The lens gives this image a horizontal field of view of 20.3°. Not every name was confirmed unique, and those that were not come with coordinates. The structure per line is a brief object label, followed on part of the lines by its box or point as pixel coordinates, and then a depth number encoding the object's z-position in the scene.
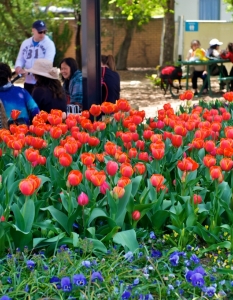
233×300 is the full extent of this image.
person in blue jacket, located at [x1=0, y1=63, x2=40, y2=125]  6.10
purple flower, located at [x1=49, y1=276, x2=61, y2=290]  2.64
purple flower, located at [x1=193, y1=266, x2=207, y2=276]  2.65
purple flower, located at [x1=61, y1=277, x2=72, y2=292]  2.54
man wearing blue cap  8.28
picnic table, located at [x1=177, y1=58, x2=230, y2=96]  15.38
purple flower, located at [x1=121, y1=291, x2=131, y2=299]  2.51
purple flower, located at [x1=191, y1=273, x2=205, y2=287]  2.58
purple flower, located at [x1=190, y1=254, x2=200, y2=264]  2.83
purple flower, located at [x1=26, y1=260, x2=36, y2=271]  2.75
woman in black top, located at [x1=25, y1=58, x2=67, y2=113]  6.77
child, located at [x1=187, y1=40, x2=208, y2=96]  16.50
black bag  15.94
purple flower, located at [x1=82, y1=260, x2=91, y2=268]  2.72
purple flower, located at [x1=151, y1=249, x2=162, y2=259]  2.98
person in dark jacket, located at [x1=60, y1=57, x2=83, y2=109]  7.66
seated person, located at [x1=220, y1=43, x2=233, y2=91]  15.74
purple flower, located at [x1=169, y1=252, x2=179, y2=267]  2.82
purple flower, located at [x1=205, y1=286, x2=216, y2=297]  2.57
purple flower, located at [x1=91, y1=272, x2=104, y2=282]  2.62
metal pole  6.17
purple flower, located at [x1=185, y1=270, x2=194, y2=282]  2.63
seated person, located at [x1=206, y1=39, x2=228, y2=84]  16.20
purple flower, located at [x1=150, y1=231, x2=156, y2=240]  3.11
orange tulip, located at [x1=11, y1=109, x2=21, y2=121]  4.73
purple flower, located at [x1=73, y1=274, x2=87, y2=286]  2.57
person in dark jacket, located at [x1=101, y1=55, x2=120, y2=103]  7.72
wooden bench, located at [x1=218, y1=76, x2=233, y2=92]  15.18
